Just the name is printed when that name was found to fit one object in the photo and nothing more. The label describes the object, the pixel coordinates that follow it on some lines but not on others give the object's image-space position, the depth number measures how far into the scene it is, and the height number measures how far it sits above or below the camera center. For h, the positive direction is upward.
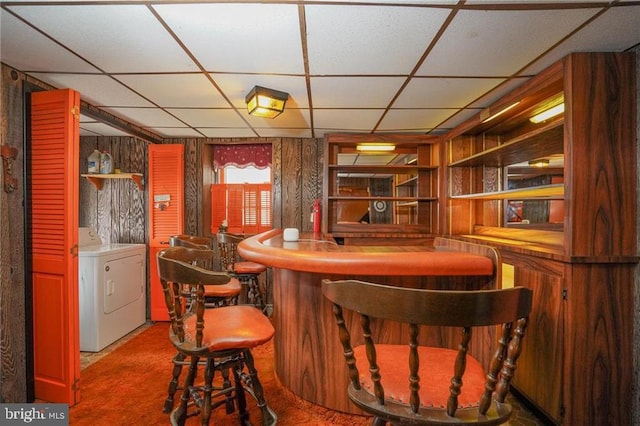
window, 3.90 +0.07
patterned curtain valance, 3.97 +0.73
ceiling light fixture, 2.20 +0.82
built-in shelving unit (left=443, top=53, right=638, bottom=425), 1.66 -0.24
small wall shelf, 3.40 +0.40
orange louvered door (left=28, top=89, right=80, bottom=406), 2.00 -0.20
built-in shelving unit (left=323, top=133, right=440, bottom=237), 3.59 +0.29
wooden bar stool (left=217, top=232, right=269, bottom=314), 2.99 -0.56
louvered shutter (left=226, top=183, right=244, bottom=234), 3.91 +0.08
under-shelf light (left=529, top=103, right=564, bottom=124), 2.23 +0.75
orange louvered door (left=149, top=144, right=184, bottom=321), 3.50 +0.10
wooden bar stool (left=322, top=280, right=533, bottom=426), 0.82 -0.44
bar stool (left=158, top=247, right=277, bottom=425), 1.34 -0.59
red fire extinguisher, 3.52 -0.06
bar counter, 1.40 -0.39
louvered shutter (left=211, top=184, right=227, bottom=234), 3.93 +0.04
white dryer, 2.76 -0.76
